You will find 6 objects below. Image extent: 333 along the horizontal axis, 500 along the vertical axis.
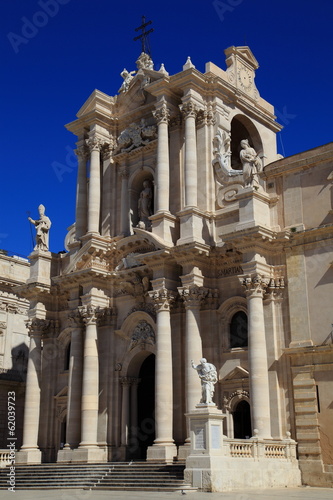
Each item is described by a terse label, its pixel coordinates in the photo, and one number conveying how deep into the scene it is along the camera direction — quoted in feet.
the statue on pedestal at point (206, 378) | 74.43
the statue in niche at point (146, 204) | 109.39
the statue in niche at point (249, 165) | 92.48
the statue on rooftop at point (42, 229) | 117.80
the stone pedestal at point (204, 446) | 69.72
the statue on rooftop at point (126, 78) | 118.21
